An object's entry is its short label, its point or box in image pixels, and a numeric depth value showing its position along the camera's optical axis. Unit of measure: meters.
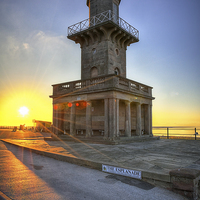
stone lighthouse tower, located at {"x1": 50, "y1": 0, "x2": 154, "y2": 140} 15.89
